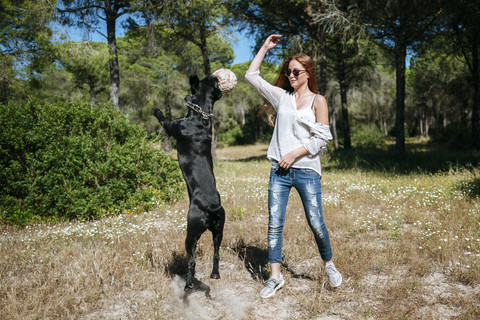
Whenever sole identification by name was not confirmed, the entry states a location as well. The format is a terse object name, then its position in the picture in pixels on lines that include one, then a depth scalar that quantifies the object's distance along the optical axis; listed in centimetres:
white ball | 313
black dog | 291
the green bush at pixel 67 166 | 568
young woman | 302
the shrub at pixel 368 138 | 2059
